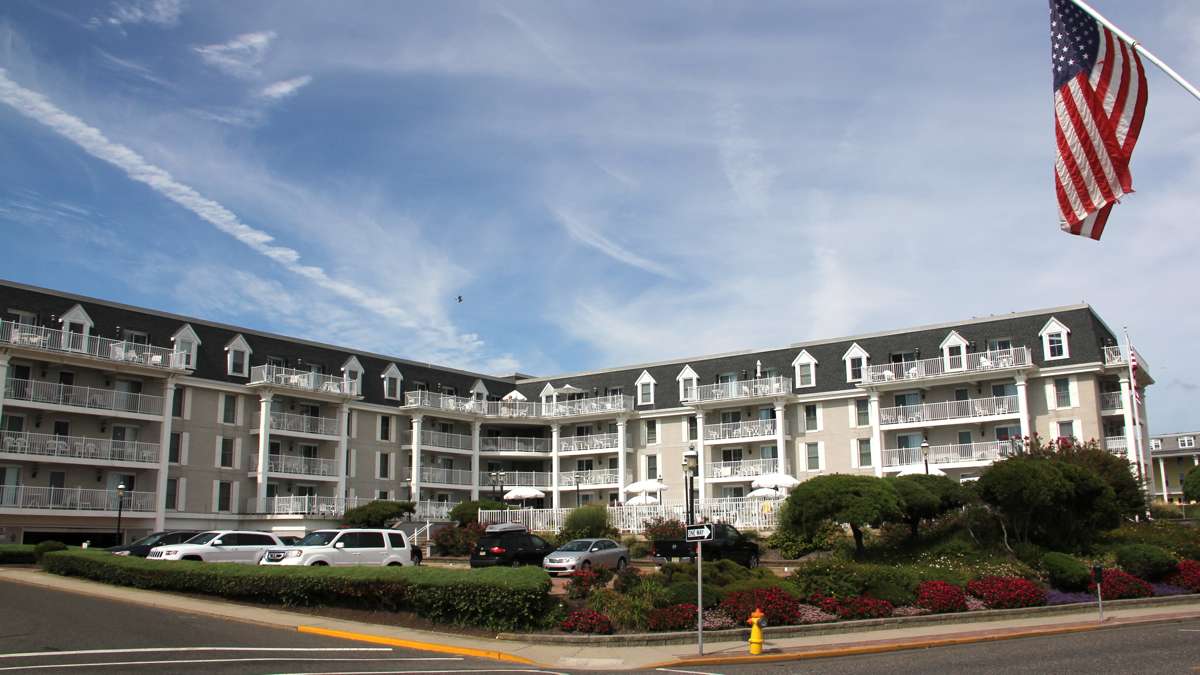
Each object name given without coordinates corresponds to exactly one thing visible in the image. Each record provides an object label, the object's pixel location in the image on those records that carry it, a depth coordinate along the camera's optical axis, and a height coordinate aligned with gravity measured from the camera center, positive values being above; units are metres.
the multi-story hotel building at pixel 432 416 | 46.00 +4.92
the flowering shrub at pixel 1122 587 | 26.12 -2.41
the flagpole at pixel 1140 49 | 11.27 +5.40
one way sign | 18.00 -0.55
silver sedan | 30.45 -1.67
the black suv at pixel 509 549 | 33.00 -1.51
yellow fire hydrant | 18.61 -2.53
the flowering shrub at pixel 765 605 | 21.00 -2.23
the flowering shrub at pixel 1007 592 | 24.28 -2.34
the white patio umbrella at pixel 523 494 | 53.03 +0.61
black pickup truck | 32.66 -1.56
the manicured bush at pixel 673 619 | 20.27 -2.41
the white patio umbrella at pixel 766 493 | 42.71 +0.39
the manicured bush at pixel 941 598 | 23.16 -2.33
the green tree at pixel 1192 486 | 63.76 +0.74
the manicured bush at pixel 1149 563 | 28.03 -1.88
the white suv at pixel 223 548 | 29.33 -1.20
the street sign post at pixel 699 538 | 18.04 -0.66
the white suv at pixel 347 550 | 27.27 -1.23
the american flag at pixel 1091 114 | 12.54 +4.97
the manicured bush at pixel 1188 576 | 27.39 -2.25
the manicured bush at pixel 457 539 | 41.34 -1.42
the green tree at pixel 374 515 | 47.81 -0.40
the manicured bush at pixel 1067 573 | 26.44 -2.02
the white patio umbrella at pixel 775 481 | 43.91 +0.95
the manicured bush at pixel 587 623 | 19.86 -2.43
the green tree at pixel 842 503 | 30.25 -0.05
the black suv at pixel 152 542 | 32.50 -1.12
